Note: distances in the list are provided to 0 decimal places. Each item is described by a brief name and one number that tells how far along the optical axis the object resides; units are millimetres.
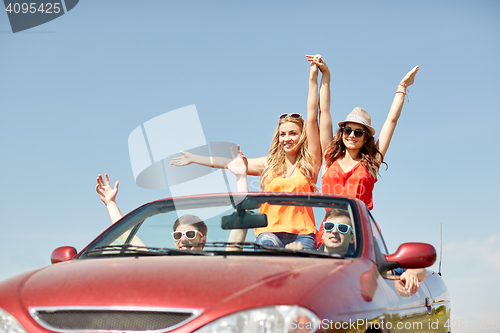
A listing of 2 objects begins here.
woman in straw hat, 5422
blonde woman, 5582
